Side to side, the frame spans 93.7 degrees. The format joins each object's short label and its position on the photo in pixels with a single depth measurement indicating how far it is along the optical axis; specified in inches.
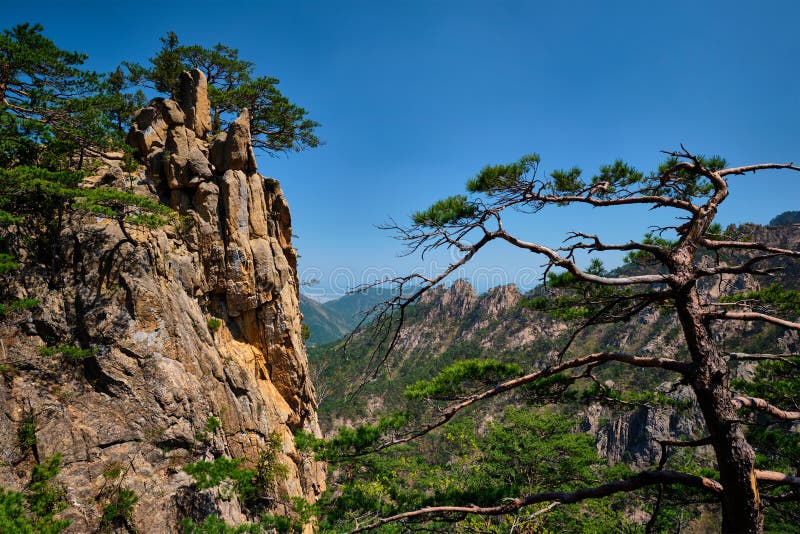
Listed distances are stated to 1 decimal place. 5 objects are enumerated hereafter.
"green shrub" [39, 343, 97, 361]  342.0
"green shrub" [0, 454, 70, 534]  226.6
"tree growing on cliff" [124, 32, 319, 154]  669.3
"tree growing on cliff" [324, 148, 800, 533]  134.3
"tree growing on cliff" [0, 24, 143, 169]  362.0
